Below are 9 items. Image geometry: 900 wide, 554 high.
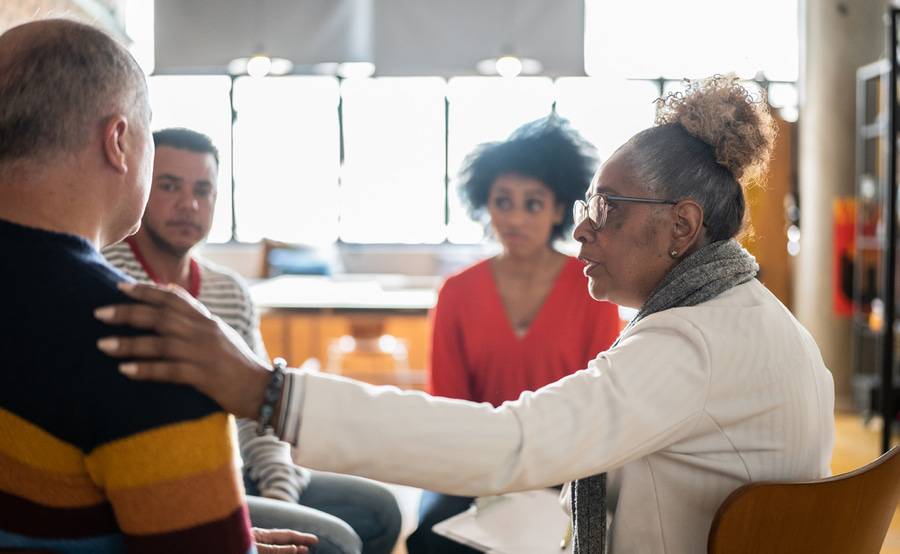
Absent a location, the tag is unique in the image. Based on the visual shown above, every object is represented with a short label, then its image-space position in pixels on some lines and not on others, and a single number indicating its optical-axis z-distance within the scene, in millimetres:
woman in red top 2244
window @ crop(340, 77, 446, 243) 8227
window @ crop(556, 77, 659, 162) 8039
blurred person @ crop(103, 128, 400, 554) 1865
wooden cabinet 6531
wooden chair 1001
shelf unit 5191
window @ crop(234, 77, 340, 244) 8227
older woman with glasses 917
